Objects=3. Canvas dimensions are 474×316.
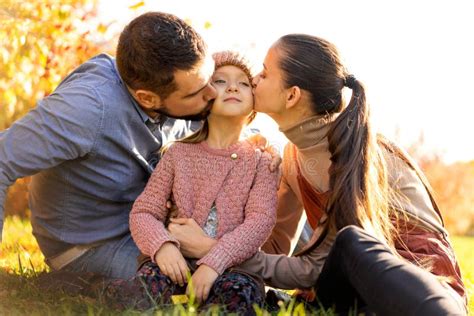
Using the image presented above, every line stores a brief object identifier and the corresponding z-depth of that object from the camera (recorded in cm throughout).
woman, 299
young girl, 301
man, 323
